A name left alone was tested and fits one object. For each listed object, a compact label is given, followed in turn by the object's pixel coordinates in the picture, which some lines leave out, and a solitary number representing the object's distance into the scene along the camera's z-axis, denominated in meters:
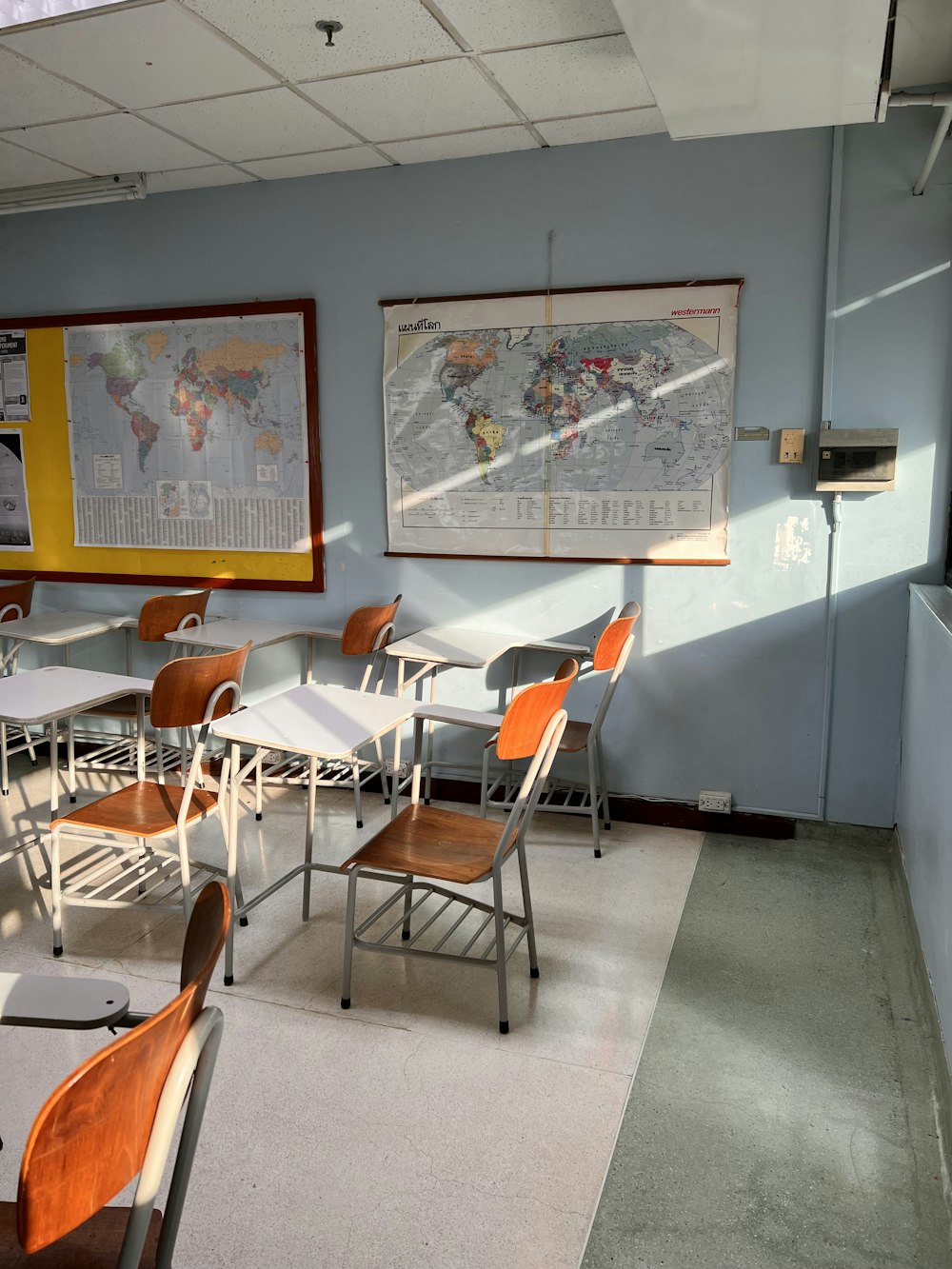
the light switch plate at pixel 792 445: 3.59
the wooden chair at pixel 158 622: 4.30
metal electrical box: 3.44
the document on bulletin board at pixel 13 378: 4.75
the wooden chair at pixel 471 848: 2.43
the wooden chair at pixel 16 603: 4.57
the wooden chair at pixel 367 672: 3.91
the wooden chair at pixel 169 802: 2.73
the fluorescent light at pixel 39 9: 2.53
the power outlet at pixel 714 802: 3.85
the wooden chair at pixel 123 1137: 0.92
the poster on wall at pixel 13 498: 4.84
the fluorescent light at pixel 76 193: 4.13
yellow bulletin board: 4.40
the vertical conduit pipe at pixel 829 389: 3.42
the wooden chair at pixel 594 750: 3.53
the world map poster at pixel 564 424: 3.72
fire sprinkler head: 2.72
